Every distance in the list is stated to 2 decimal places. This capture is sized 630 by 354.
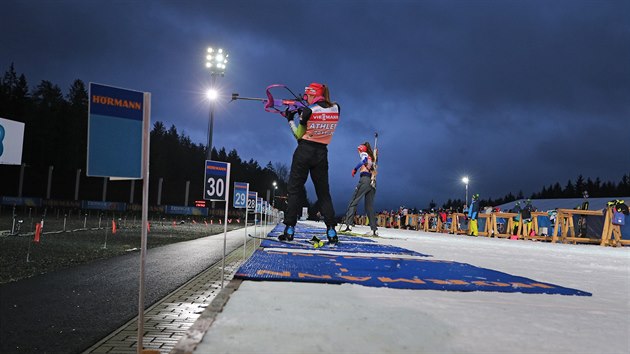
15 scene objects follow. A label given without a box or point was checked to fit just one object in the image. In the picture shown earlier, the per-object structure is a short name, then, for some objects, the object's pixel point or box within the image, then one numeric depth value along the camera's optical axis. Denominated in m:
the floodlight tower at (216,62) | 29.56
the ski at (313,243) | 7.31
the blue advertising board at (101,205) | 55.30
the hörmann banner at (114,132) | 2.27
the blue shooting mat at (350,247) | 7.11
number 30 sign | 5.25
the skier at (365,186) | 11.23
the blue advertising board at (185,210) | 65.10
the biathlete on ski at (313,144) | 6.76
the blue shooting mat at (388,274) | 3.74
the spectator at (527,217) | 17.25
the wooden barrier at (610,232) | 14.27
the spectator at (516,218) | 18.58
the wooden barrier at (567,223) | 15.01
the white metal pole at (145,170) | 2.27
